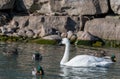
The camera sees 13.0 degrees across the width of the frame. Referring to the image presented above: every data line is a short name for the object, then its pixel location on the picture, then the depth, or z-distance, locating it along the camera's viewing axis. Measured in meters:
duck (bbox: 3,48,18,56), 28.50
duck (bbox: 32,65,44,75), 20.70
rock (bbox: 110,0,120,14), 44.38
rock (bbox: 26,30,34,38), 41.24
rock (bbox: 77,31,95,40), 40.09
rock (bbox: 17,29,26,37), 41.41
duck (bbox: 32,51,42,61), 26.42
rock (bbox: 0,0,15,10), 45.62
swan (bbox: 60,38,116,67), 24.25
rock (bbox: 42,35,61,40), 39.55
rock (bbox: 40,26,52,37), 41.29
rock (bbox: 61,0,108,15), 44.41
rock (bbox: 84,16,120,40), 42.16
